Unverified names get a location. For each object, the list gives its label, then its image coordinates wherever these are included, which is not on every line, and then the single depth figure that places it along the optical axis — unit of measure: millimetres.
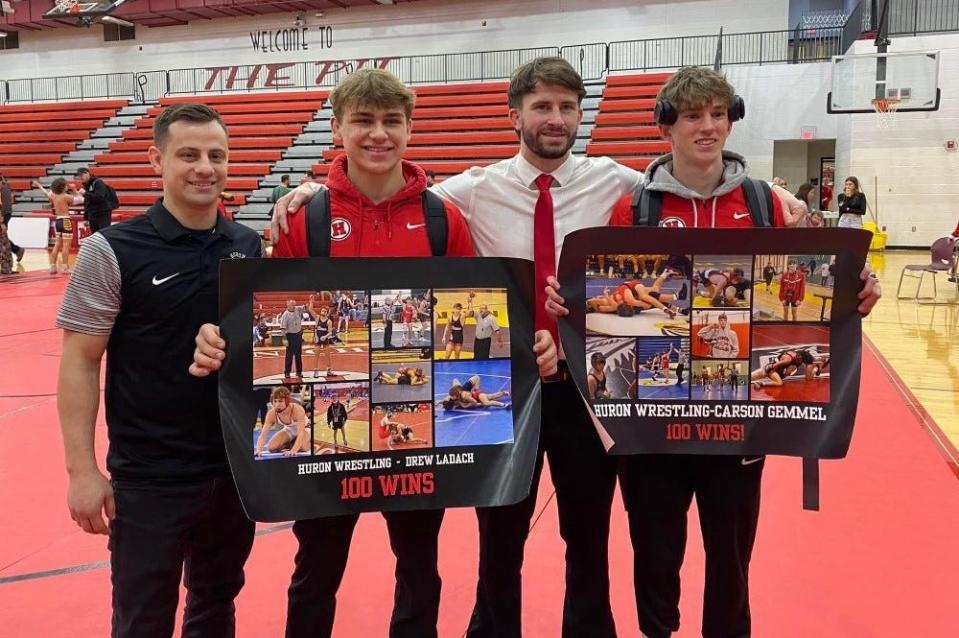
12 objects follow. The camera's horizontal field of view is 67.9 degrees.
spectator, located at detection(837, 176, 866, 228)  13055
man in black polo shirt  1804
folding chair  9523
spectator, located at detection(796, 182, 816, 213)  12730
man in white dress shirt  2201
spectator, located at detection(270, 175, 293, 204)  13633
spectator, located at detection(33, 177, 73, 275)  13703
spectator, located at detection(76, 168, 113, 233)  12992
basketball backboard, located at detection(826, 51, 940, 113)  13602
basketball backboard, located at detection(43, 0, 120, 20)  22844
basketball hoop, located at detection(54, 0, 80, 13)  23234
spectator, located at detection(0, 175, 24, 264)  14117
